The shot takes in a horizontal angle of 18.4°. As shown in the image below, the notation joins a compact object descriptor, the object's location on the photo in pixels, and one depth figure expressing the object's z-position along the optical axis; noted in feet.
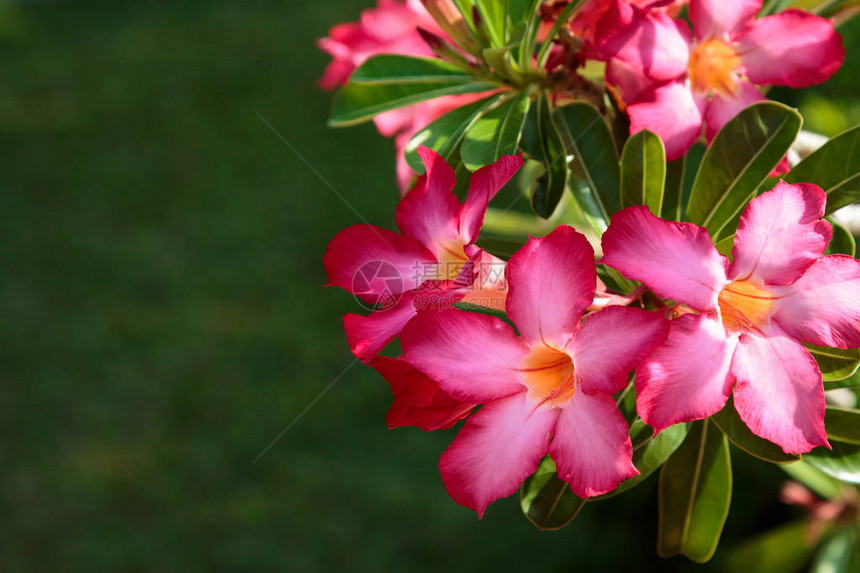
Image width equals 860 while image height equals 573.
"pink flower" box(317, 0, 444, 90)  2.68
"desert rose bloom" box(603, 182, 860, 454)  2.16
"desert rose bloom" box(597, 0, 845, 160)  2.34
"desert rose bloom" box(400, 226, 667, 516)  2.18
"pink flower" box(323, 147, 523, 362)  2.25
